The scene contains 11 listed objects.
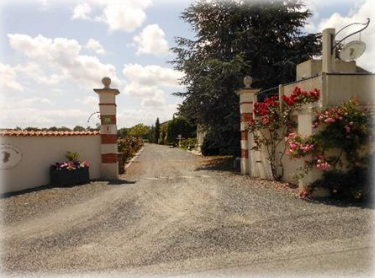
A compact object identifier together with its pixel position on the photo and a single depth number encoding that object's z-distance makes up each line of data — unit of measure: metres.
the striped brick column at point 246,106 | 10.99
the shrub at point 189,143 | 32.72
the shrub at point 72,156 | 9.97
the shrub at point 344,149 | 6.87
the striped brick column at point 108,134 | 10.52
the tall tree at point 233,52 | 14.20
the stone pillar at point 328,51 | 8.36
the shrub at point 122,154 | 12.99
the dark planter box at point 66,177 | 9.32
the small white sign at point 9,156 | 8.23
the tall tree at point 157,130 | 57.28
